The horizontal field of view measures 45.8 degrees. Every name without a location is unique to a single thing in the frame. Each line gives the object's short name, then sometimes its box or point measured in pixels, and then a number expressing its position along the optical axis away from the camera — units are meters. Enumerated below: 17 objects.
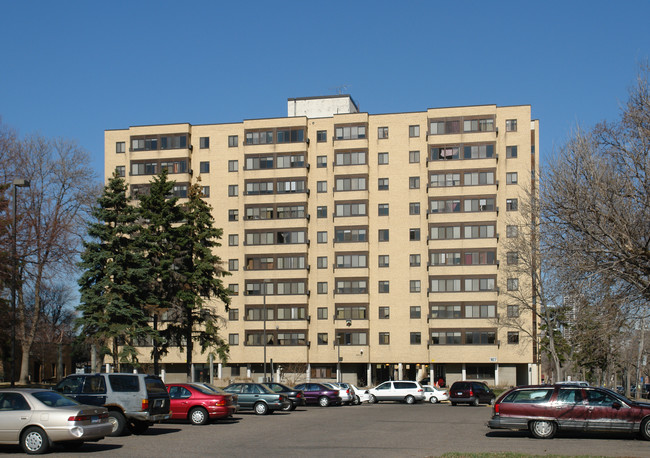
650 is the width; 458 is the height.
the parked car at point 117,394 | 22.98
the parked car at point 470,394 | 51.50
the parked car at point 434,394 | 56.91
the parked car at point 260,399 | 36.06
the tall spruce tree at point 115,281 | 50.84
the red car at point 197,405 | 29.14
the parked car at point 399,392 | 54.72
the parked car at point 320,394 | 47.62
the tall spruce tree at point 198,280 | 57.38
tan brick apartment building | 81.94
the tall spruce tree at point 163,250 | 55.53
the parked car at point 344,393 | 49.84
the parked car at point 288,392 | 39.34
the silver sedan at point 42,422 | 18.67
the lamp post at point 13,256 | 30.06
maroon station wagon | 23.67
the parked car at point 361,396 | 53.42
